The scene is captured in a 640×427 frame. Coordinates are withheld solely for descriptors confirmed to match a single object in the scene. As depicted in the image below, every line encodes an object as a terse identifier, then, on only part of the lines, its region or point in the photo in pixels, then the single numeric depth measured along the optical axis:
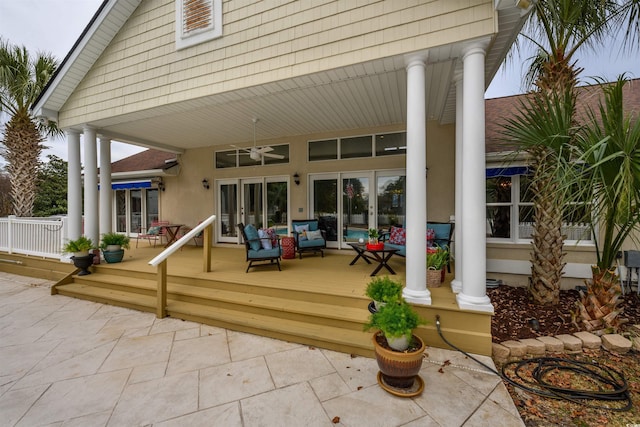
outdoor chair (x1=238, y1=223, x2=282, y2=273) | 5.08
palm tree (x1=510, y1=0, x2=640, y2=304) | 3.57
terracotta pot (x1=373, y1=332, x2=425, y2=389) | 2.31
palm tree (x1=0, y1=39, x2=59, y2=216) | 7.08
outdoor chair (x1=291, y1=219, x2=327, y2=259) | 6.26
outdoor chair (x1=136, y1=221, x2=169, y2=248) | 8.23
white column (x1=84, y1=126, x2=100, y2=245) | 5.90
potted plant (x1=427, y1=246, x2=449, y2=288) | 3.78
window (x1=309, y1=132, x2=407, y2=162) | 6.38
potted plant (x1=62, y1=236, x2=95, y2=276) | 5.44
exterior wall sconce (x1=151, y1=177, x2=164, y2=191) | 8.99
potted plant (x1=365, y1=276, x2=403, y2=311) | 2.86
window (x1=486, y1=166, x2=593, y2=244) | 5.35
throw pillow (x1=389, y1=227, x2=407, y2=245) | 5.34
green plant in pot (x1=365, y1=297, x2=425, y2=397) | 2.32
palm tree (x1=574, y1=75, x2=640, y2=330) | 2.17
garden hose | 2.29
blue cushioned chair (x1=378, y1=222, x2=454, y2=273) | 5.12
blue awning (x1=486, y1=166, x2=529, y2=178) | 5.18
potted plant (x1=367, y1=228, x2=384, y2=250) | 4.68
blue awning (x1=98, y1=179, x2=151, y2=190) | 9.05
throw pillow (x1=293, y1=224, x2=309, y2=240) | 6.34
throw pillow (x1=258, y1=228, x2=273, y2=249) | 5.26
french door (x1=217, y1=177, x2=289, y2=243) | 7.57
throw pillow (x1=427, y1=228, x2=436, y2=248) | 5.14
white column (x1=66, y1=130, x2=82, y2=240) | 5.94
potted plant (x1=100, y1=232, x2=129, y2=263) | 5.79
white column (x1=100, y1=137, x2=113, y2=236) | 6.73
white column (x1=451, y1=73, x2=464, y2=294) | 3.58
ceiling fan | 5.66
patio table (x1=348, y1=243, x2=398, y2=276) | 4.54
